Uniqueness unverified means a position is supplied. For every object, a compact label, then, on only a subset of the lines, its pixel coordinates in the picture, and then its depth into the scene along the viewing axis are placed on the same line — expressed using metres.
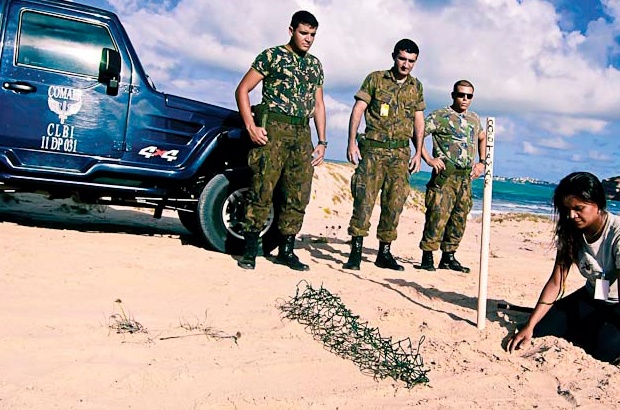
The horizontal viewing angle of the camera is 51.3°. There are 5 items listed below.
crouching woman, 3.57
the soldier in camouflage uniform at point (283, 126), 5.45
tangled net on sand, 3.21
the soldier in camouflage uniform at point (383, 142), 5.95
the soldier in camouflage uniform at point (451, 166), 6.28
